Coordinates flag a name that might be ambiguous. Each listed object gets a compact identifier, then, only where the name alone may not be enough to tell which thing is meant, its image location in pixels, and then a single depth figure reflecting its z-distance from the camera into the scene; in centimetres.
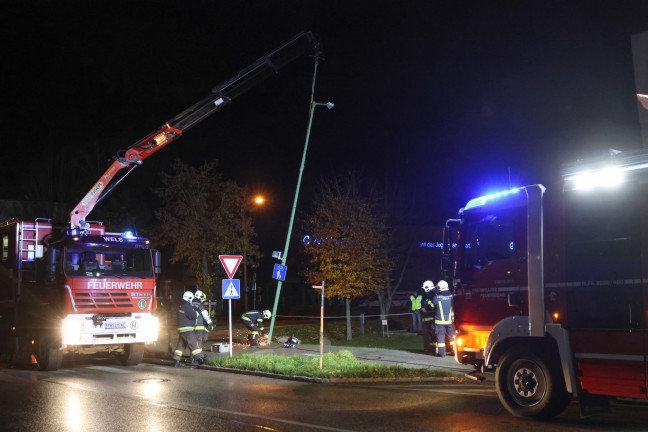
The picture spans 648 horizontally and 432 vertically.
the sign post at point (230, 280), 1532
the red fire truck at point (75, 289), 1403
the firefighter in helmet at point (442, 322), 1550
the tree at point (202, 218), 3266
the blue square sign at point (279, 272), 1808
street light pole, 1911
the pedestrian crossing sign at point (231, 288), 1529
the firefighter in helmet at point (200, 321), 1488
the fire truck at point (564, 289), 757
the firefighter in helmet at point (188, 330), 1472
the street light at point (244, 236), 3306
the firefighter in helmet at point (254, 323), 1809
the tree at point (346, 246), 2216
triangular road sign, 1539
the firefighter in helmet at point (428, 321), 1628
